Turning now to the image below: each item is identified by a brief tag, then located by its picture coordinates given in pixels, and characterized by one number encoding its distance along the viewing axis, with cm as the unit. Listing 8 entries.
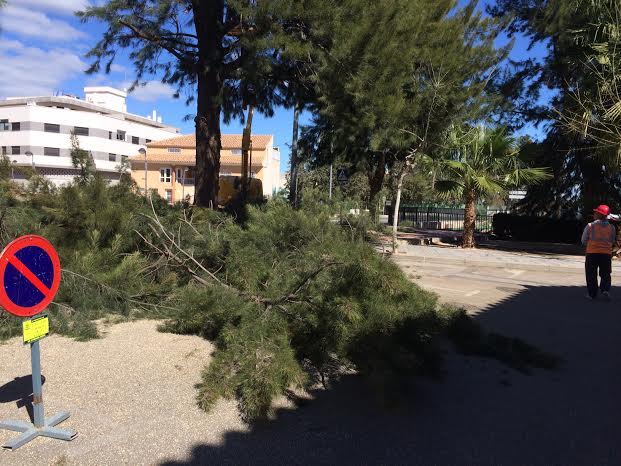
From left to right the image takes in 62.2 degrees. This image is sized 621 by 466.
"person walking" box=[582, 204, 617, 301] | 888
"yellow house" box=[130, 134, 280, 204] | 5447
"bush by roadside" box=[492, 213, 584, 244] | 1923
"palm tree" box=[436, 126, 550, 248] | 1579
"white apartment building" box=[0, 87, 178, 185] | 6222
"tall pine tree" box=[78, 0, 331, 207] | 970
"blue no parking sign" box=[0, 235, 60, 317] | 322
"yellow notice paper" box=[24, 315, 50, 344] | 344
